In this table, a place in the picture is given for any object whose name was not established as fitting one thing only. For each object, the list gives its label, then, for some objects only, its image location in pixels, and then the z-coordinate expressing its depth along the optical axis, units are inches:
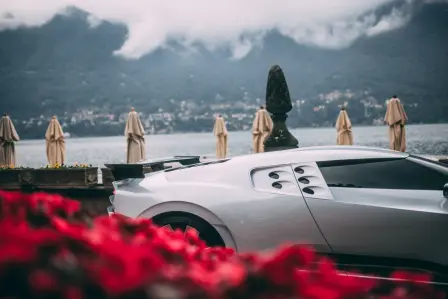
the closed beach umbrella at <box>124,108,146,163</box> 679.7
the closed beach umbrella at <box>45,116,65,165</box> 754.8
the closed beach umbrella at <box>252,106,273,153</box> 770.2
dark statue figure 542.6
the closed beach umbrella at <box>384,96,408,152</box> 709.3
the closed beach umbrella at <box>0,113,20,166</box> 725.3
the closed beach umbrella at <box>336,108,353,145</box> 814.8
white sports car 165.3
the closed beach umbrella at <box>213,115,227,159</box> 879.7
